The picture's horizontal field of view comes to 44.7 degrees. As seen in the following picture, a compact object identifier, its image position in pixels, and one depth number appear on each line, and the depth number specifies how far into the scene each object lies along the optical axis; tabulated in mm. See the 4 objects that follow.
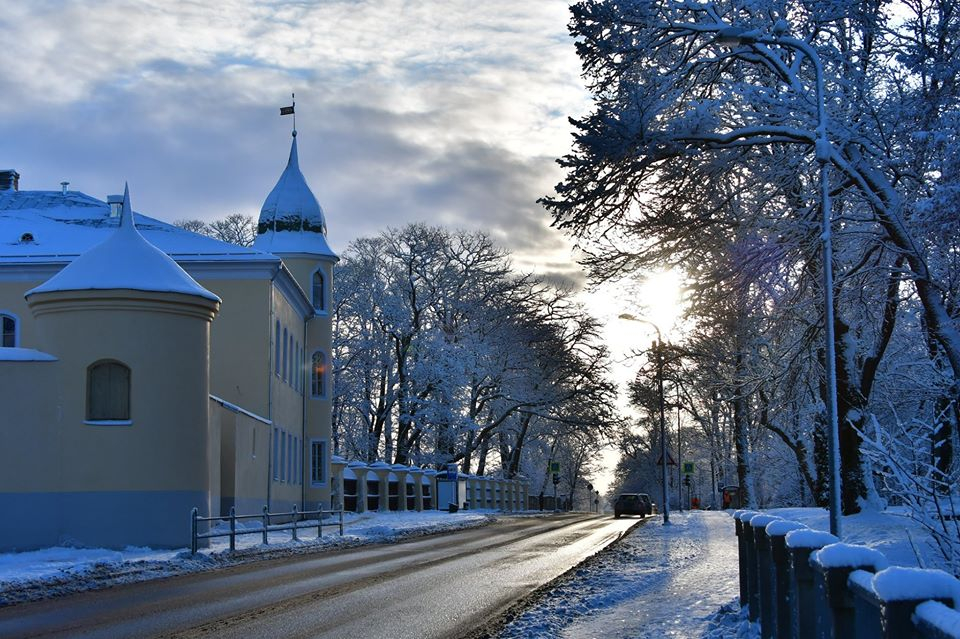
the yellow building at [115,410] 25062
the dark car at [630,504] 61219
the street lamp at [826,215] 15133
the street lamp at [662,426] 42725
